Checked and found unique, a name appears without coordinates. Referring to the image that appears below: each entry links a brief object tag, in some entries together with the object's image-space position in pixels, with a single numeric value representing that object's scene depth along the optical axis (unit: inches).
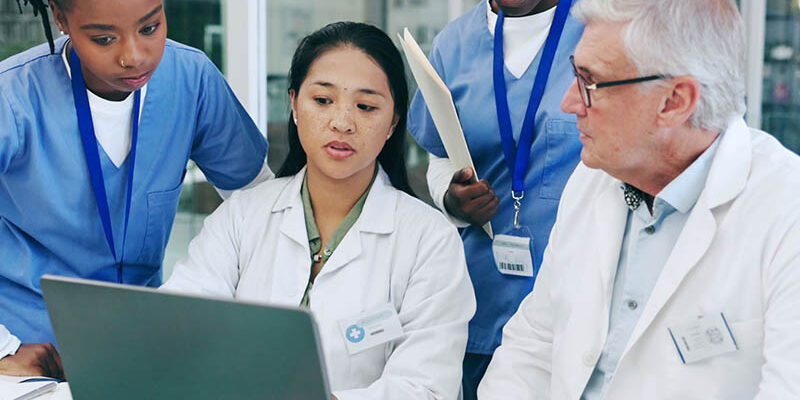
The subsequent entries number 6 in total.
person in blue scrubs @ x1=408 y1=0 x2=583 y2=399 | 71.2
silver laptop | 37.8
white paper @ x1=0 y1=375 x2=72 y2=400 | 54.8
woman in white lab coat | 61.6
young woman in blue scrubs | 64.6
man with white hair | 47.9
